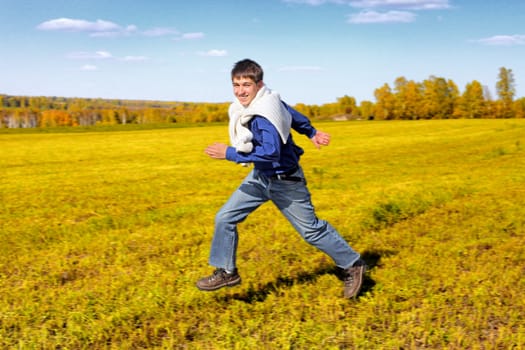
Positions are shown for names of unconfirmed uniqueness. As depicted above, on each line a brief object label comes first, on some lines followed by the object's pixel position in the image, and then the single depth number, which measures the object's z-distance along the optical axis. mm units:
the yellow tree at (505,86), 109438
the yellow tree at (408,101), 97875
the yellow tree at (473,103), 98000
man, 4000
